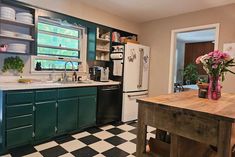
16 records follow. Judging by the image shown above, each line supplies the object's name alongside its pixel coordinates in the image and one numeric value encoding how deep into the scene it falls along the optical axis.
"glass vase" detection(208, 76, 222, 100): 1.76
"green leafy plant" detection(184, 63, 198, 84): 6.83
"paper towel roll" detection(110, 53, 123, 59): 3.67
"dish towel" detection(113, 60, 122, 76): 3.71
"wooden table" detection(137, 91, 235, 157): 1.12
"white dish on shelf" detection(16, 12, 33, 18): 2.59
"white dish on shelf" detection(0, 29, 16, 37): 2.46
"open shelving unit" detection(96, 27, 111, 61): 3.79
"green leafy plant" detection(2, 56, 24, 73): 2.61
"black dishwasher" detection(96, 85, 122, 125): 3.34
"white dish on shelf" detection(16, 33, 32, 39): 2.59
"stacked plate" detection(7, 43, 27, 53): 2.56
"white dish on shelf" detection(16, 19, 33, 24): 2.59
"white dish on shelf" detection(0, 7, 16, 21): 2.42
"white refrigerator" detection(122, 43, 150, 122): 3.67
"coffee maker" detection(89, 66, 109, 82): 3.62
